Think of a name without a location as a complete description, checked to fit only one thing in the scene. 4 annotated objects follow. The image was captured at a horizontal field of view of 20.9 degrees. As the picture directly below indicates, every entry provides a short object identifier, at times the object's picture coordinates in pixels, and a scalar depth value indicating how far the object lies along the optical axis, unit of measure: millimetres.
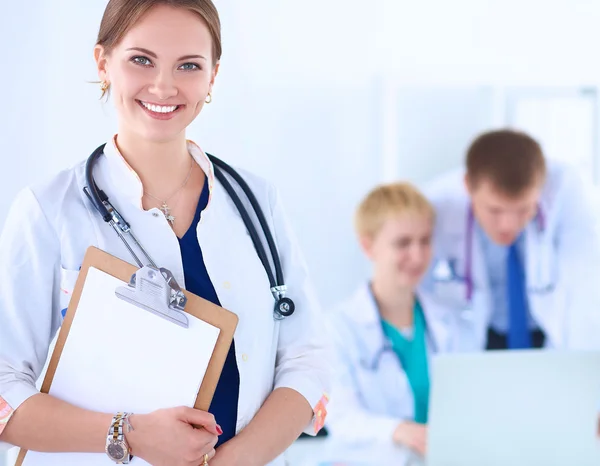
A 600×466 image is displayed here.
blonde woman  3523
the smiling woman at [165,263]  2260
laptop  2795
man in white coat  4552
